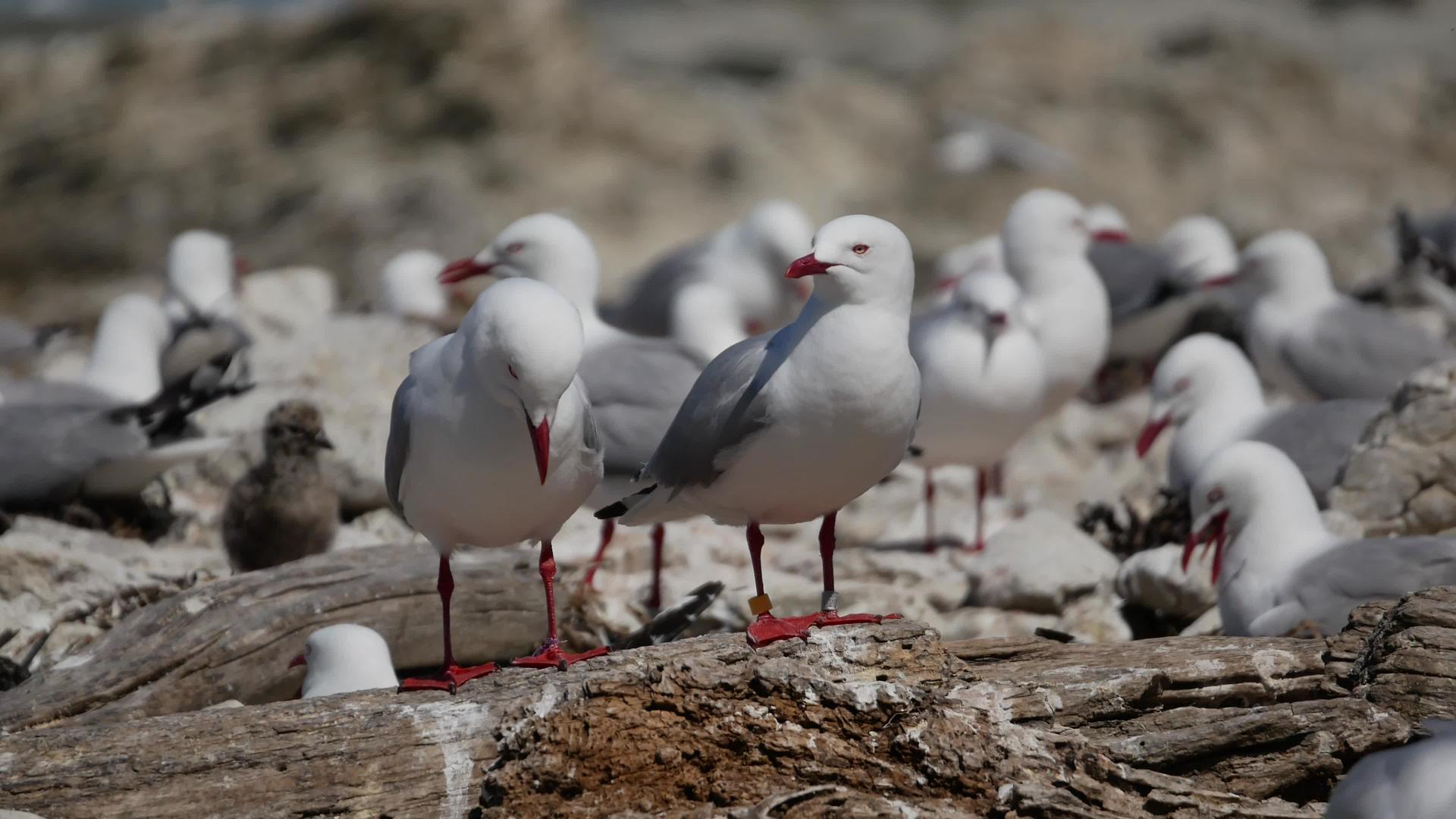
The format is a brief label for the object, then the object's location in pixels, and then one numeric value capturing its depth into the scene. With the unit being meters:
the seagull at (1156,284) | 22.50
